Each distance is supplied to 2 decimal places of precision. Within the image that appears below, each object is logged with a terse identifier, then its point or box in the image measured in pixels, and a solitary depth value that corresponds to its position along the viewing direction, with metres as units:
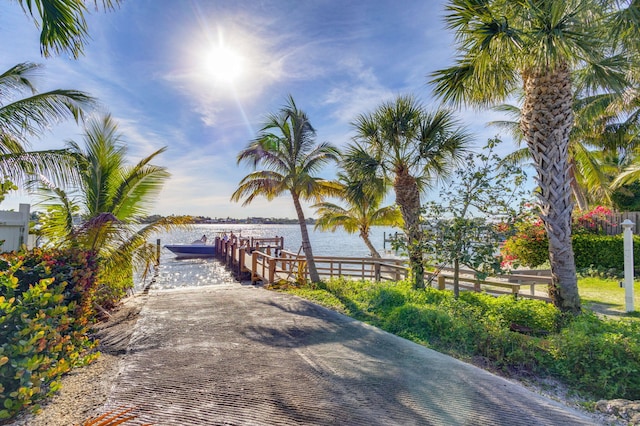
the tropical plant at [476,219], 6.13
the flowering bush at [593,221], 13.05
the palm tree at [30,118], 5.84
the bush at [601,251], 11.59
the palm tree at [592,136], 14.25
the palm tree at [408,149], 7.77
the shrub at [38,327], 2.32
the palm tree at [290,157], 9.80
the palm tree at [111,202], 6.31
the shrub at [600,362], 3.49
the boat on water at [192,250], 29.12
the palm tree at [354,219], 15.91
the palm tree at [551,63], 4.83
